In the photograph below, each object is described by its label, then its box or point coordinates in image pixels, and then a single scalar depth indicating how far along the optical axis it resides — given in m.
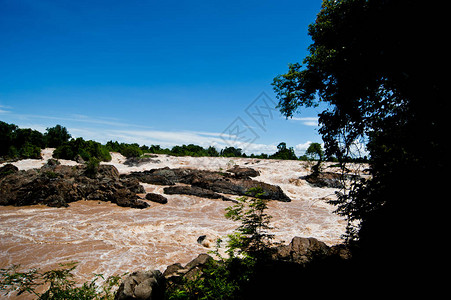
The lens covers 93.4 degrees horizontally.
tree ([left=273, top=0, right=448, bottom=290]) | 2.56
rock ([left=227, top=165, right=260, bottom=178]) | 26.40
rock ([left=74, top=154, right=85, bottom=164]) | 33.51
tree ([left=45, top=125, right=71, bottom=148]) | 43.03
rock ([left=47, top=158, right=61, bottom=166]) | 28.44
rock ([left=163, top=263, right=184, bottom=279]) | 5.46
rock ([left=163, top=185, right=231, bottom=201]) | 18.22
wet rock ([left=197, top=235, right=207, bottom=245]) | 9.19
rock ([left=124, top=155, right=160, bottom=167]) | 37.09
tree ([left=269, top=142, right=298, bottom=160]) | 44.41
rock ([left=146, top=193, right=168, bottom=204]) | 15.80
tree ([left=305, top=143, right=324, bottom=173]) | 29.72
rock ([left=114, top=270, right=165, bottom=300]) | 3.99
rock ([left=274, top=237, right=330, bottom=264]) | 5.76
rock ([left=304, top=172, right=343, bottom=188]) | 24.18
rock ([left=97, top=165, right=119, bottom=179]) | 22.00
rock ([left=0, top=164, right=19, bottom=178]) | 17.86
